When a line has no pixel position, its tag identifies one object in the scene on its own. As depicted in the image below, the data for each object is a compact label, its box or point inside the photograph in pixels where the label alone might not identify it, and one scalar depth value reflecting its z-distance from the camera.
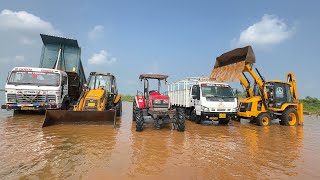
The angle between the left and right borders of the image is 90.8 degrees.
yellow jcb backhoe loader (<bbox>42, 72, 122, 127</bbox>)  6.27
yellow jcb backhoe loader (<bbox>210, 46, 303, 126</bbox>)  7.97
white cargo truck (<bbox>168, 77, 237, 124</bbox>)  7.26
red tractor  5.92
